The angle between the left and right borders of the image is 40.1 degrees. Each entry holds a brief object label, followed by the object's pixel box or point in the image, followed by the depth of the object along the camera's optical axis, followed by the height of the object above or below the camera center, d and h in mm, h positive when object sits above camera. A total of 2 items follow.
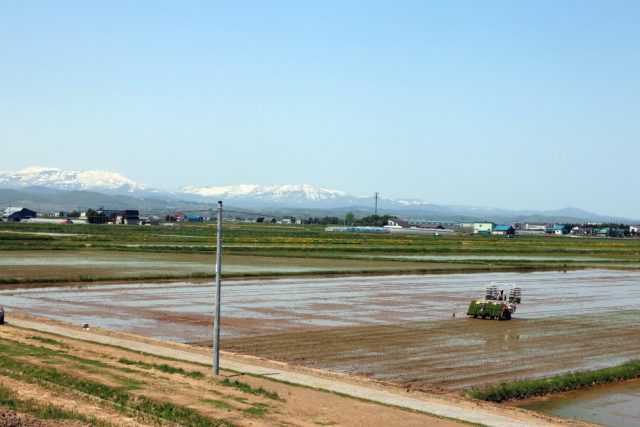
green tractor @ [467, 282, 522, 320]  41719 -4037
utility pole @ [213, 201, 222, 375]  23453 -2866
